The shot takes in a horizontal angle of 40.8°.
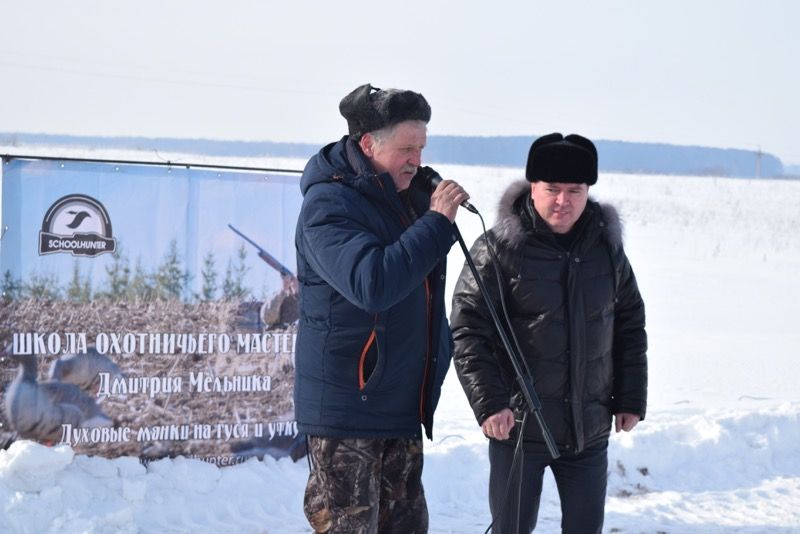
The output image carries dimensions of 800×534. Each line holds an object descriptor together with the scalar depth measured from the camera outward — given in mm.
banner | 5453
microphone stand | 3197
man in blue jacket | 2936
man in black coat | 3637
